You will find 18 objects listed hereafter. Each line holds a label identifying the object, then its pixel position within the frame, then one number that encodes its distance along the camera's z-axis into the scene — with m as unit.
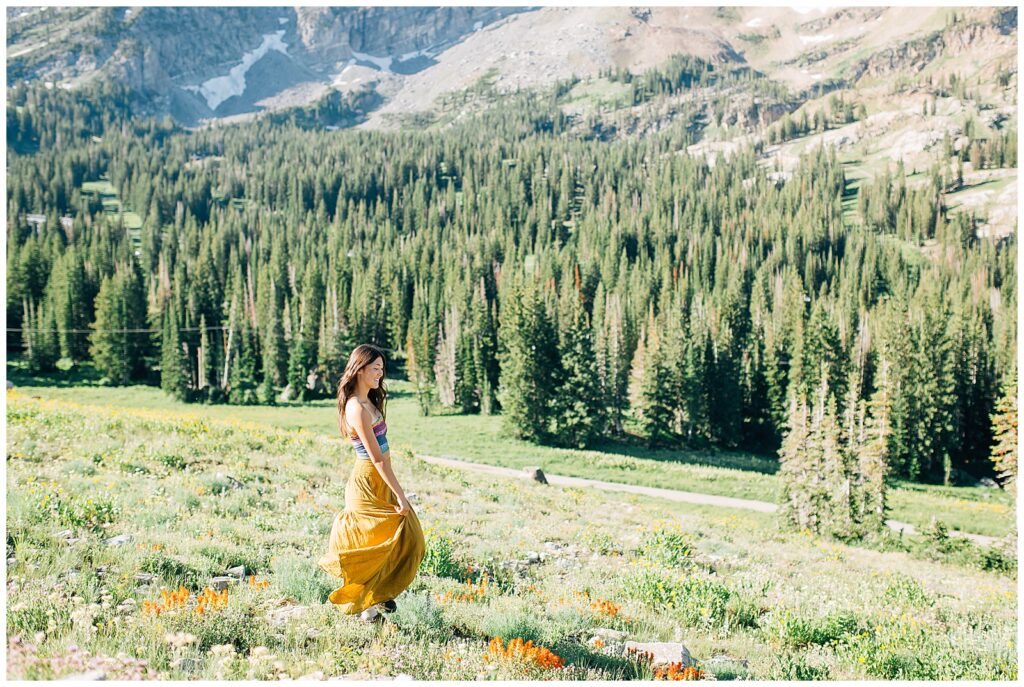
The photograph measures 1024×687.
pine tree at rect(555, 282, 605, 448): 59.22
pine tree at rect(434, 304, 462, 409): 78.88
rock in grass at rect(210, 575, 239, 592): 8.19
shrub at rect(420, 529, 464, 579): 9.77
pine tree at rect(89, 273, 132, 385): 80.44
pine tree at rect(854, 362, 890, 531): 31.48
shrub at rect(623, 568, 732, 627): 9.14
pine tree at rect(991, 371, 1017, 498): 36.29
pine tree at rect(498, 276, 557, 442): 59.75
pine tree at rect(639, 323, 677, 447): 65.31
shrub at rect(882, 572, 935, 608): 11.30
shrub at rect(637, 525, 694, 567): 12.55
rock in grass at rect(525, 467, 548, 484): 33.13
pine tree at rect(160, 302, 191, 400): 75.31
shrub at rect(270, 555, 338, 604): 7.96
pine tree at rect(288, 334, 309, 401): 80.25
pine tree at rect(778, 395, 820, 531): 30.59
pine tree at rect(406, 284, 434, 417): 77.12
